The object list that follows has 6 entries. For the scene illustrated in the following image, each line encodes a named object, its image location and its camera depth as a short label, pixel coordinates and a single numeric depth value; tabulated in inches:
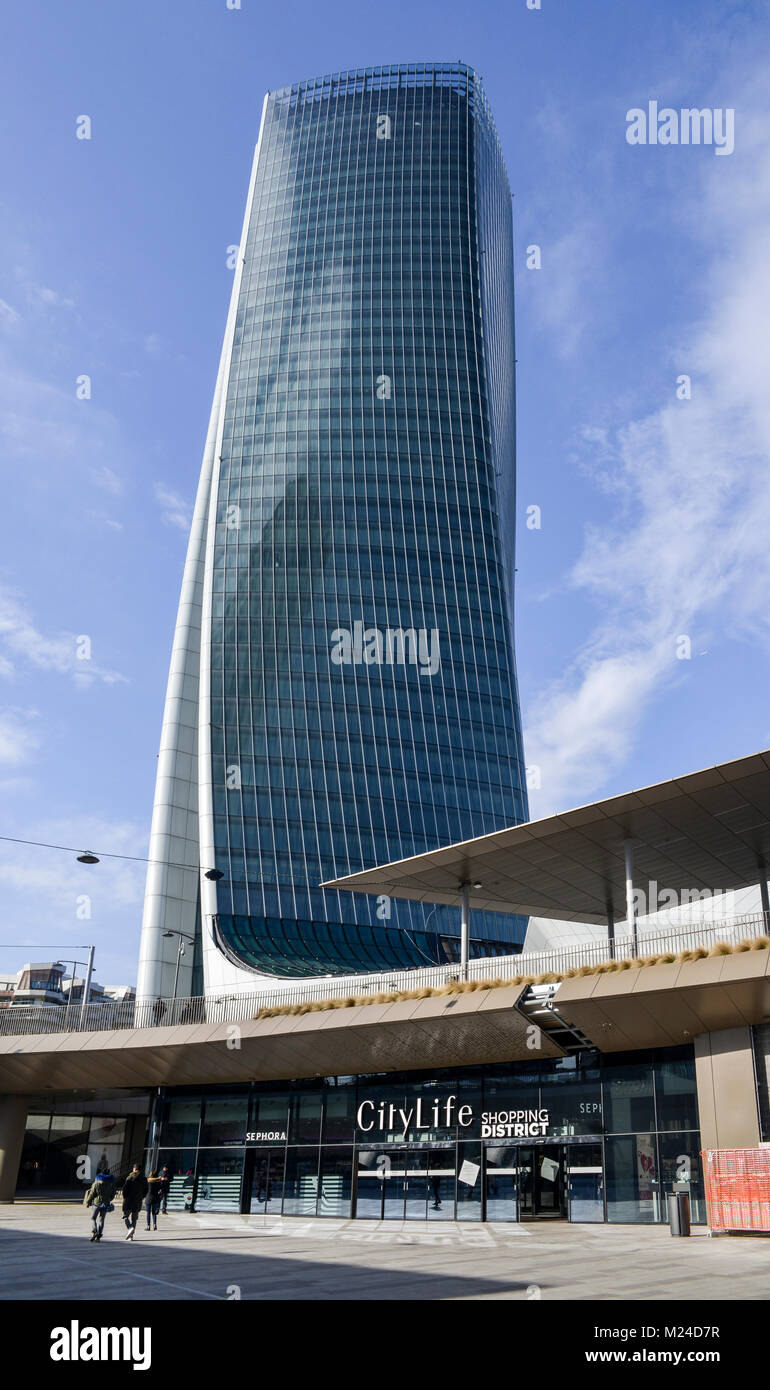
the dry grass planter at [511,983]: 1085.1
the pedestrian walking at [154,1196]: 1256.2
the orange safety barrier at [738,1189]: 937.9
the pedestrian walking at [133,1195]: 1087.4
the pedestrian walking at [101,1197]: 1034.1
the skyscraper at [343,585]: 3599.9
